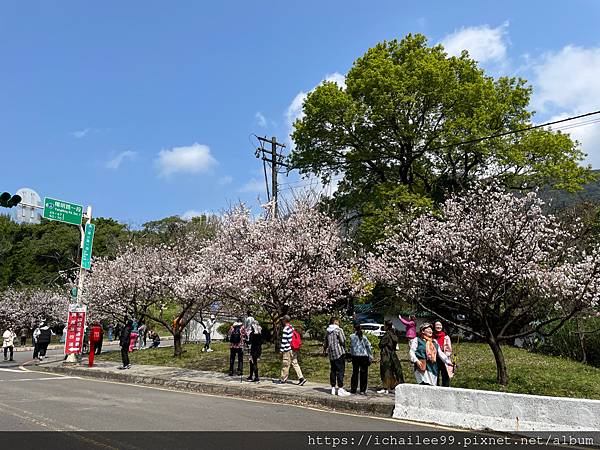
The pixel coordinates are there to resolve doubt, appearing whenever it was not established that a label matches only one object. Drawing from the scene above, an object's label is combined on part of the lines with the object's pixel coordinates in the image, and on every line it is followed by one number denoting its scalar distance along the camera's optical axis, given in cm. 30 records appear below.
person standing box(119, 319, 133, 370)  1812
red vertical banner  2020
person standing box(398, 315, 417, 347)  1683
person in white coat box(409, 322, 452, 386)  1024
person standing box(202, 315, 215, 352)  2358
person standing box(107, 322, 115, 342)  3997
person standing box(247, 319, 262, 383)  1413
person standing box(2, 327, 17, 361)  2472
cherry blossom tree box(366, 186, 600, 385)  1127
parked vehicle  3516
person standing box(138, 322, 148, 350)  2900
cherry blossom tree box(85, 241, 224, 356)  2161
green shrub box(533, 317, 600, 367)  1931
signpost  2066
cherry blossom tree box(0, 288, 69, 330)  4262
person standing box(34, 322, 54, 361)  2277
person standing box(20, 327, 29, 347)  3962
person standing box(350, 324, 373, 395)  1164
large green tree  2528
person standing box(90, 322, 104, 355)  2247
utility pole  2610
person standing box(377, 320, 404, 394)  1195
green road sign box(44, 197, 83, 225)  1953
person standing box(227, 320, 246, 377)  1551
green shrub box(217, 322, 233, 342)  3326
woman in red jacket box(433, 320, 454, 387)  1066
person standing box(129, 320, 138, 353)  2597
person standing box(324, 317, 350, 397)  1186
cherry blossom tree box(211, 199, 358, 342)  1591
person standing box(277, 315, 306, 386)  1342
